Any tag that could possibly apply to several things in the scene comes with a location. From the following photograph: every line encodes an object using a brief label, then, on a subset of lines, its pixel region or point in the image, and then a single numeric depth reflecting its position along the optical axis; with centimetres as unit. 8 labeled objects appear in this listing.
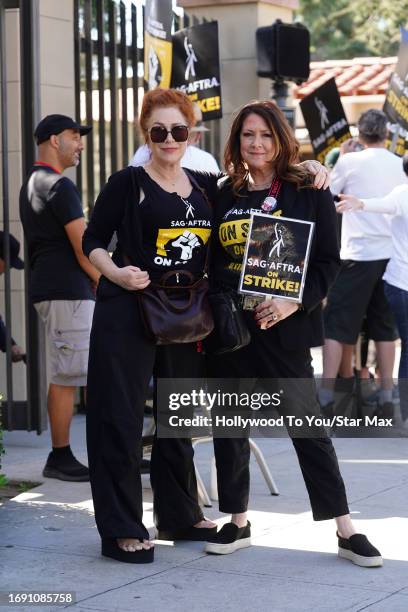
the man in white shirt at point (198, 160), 731
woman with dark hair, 496
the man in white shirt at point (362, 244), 844
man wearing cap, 657
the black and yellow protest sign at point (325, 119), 987
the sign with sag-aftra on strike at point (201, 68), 932
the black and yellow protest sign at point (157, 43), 826
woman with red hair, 495
